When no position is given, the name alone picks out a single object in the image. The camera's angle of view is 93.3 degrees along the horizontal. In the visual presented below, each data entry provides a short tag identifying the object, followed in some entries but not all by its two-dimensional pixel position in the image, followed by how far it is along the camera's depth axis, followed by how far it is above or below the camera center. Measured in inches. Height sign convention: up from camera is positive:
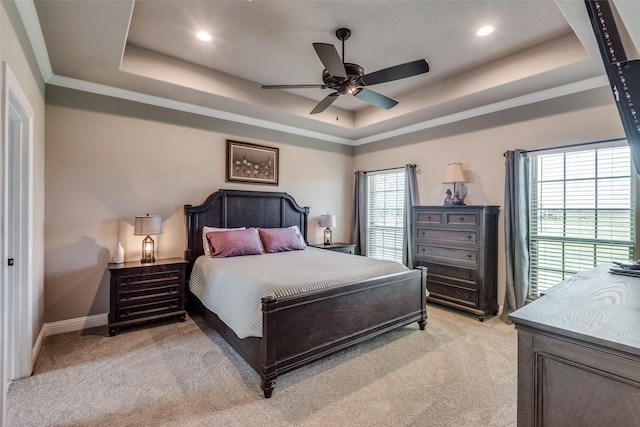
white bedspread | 93.1 -23.5
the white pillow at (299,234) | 178.6 -14.3
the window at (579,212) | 118.7 -0.6
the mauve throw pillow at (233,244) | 146.7 -16.2
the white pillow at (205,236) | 153.5 -13.2
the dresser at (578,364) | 37.0 -20.4
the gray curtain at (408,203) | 186.4 +4.8
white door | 90.9 -8.4
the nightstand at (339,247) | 196.8 -23.7
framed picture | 174.2 +28.9
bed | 86.7 -36.5
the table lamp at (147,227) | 134.0 -7.3
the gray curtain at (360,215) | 221.3 -3.0
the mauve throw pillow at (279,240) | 163.9 -16.1
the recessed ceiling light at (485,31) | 110.0 +66.9
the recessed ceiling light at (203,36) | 115.6 +68.2
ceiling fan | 94.4 +46.8
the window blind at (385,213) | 204.7 -1.6
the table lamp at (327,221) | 203.2 -6.8
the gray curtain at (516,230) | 140.4 -9.1
